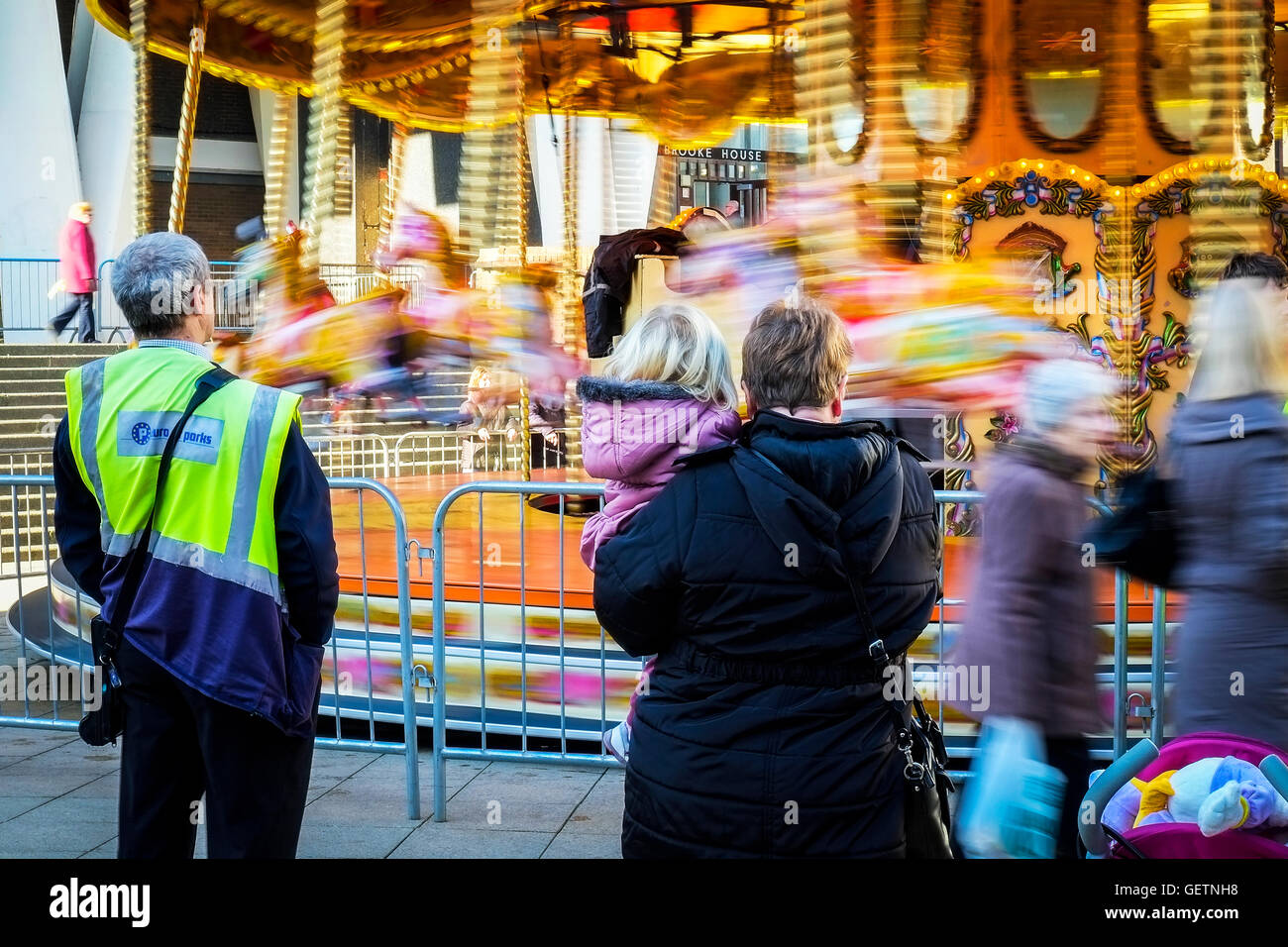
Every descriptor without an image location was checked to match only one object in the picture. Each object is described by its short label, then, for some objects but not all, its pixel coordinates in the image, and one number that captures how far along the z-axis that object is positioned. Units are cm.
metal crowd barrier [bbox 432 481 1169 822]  433
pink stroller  274
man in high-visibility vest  284
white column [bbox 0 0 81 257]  2173
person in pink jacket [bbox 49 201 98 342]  1764
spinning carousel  567
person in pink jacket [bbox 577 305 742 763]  262
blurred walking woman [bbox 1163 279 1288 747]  285
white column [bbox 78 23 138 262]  2311
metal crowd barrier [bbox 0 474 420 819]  484
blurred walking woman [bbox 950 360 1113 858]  307
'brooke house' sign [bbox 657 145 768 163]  2288
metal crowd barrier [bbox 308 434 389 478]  1370
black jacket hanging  838
